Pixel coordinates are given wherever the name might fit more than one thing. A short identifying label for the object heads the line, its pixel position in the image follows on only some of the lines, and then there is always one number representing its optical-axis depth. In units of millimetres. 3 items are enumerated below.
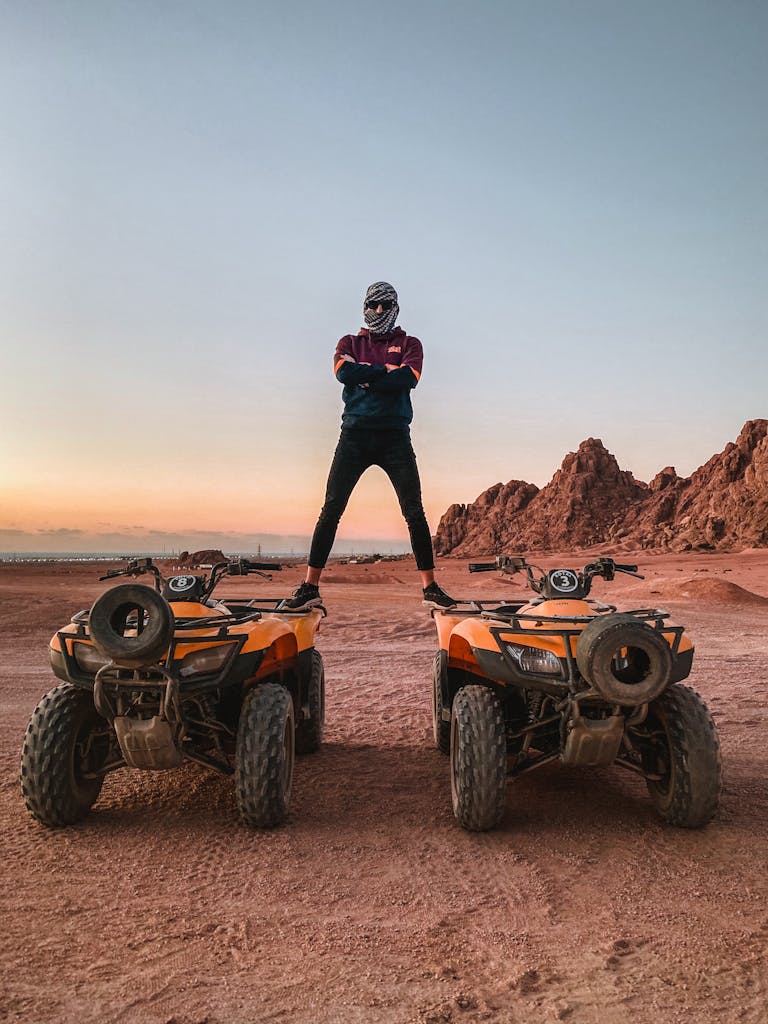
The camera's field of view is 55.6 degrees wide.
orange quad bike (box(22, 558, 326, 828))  4355
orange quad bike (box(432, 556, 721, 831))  4195
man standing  6641
